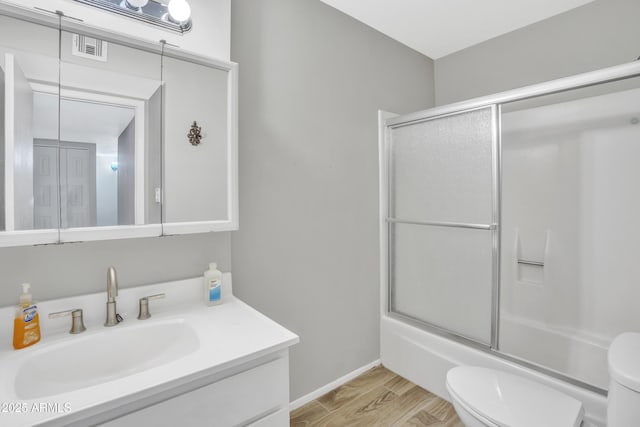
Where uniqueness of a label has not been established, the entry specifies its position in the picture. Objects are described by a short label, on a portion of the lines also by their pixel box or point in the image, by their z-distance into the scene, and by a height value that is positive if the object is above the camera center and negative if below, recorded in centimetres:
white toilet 99 -77
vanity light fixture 114 +77
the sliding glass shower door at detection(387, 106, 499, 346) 171 -7
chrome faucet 111 -31
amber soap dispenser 95 -35
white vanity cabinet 79 -54
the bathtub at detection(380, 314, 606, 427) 138 -87
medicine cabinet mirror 97 +27
